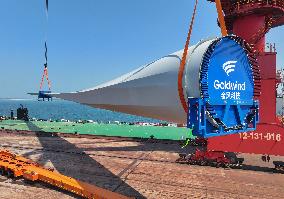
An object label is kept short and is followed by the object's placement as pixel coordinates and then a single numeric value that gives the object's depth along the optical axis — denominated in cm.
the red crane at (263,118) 1861
